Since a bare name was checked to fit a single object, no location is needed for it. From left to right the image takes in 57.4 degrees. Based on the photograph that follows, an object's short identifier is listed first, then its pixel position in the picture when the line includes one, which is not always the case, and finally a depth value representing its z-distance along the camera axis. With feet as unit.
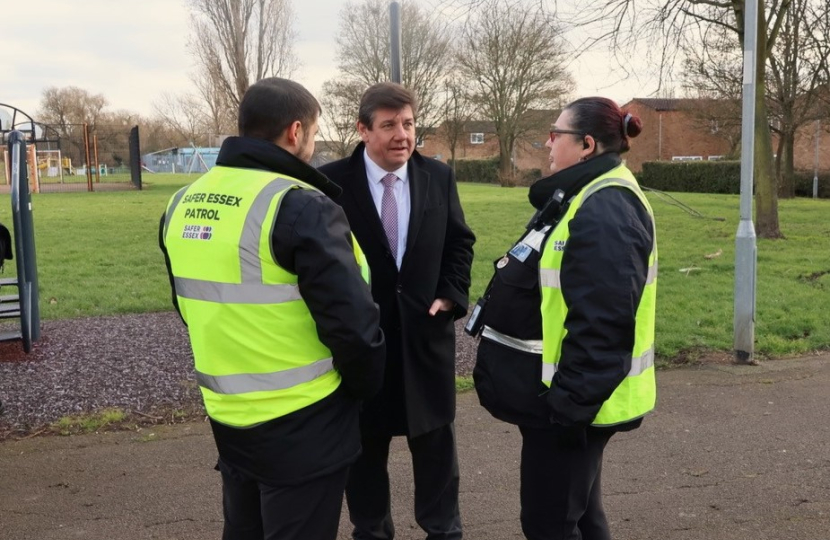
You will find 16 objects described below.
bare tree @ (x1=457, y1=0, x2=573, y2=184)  126.93
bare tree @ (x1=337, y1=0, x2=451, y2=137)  121.70
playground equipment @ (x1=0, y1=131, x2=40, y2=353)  21.68
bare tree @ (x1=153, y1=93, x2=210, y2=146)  171.21
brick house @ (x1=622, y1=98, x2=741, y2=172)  163.43
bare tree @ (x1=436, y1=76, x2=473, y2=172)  137.39
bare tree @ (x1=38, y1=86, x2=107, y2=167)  166.95
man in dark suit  10.52
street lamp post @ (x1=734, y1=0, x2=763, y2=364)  20.48
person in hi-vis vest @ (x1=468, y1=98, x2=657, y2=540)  7.72
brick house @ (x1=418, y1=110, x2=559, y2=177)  137.90
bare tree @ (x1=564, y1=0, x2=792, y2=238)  41.73
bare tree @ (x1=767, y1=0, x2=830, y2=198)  54.85
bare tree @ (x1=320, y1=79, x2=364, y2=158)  114.01
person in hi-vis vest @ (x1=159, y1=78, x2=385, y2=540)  7.07
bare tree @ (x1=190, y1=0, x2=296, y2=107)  108.17
